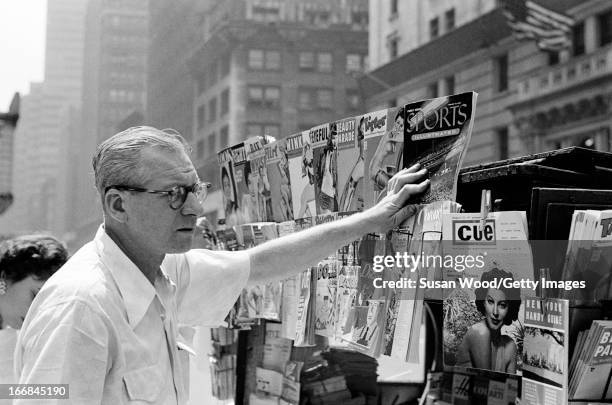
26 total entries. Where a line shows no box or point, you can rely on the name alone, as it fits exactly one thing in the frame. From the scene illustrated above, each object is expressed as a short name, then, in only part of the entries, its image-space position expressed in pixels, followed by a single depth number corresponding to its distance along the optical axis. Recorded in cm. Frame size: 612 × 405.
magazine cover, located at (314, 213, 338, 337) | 301
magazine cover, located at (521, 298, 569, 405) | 198
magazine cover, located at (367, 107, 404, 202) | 262
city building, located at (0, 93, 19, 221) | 1058
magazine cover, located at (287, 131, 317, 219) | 322
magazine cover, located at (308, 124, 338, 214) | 304
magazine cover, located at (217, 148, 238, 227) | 402
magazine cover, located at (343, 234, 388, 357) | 264
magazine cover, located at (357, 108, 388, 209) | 271
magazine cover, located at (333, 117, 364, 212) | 286
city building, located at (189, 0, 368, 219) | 5241
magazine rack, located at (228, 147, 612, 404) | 209
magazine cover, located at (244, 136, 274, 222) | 367
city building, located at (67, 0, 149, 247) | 8756
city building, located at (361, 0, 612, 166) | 2041
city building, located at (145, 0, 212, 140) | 6081
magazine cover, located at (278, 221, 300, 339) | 331
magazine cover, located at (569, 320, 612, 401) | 199
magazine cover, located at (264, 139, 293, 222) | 346
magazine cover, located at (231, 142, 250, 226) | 384
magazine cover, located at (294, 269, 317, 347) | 317
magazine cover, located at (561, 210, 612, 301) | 202
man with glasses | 170
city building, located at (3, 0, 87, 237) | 11769
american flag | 2149
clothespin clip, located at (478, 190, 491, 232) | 224
